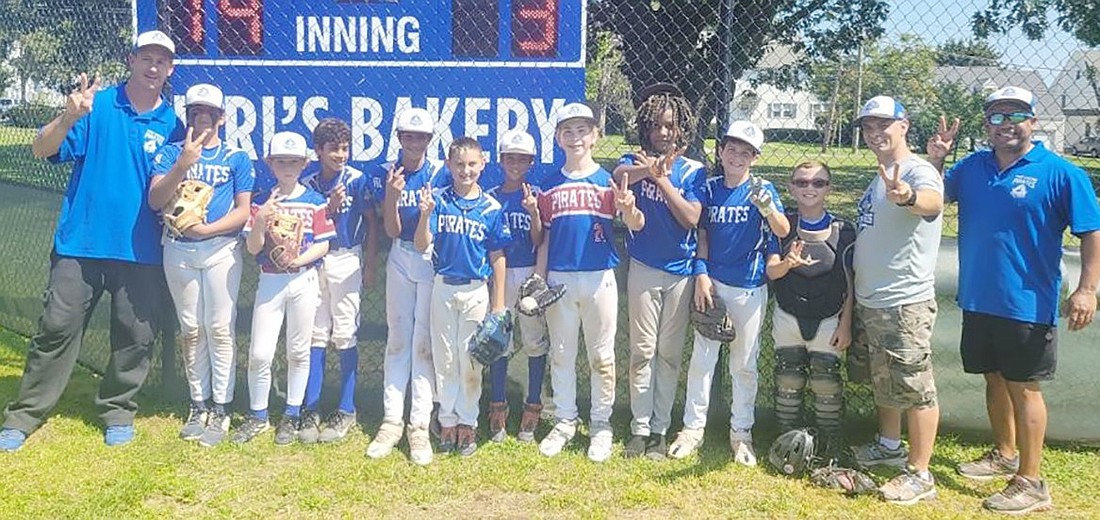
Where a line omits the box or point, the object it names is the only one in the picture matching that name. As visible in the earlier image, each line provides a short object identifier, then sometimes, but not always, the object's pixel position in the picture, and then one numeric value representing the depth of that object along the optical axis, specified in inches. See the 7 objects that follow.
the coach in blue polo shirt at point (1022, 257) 141.6
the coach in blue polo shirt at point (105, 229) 162.2
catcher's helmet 153.4
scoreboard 183.3
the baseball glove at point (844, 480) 149.6
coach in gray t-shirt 141.5
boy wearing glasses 150.8
